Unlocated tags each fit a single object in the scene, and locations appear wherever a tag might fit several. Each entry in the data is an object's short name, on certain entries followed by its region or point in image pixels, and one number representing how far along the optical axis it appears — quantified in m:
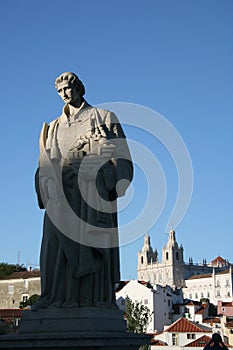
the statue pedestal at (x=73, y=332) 5.86
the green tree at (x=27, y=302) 72.92
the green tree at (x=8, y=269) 102.87
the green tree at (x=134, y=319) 42.96
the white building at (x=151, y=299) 79.12
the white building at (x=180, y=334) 55.88
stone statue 6.61
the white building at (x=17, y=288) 86.00
